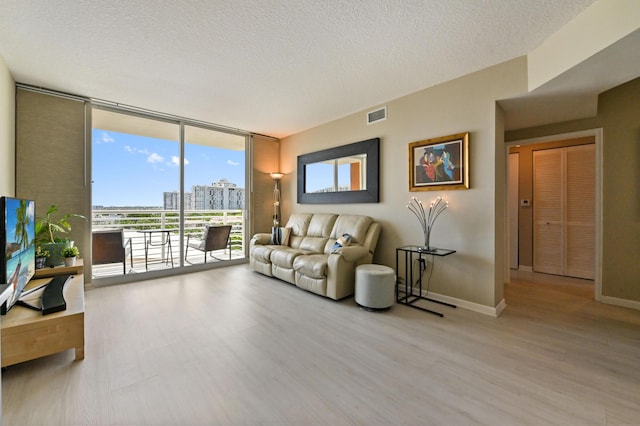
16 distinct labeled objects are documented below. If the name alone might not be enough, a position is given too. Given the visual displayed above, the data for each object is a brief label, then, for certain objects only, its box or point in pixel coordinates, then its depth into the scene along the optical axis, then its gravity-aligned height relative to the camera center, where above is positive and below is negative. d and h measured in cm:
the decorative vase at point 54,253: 290 -44
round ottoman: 284 -82
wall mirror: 386 +64
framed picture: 295 +59
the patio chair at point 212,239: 444 -46
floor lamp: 543 +27
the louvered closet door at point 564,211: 401 +3
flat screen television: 163 -22
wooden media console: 173 -82
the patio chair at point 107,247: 362 -47
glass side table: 300 -77
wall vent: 372 +141
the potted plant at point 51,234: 291 -25
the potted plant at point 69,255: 299 -48
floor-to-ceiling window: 395 +41
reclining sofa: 320 -55
